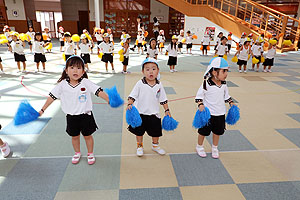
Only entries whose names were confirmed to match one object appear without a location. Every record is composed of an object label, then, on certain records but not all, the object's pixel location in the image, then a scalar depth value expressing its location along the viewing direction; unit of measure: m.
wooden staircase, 13.45
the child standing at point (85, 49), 7.92
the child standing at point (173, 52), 8.41
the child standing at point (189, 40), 12.87
